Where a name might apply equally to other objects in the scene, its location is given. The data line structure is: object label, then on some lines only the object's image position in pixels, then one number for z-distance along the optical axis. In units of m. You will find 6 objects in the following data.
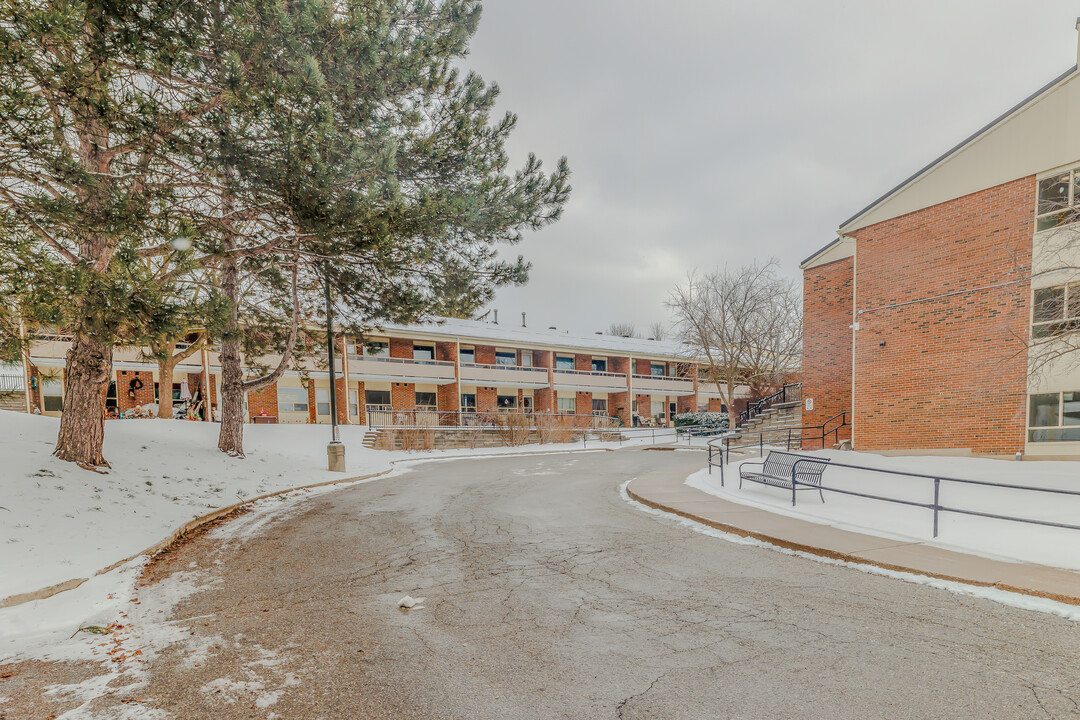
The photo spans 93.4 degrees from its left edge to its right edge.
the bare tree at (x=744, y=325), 29.03
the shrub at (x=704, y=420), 33.38
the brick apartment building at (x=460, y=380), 28.61
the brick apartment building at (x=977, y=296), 12.28
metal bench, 9.43
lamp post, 16.67
